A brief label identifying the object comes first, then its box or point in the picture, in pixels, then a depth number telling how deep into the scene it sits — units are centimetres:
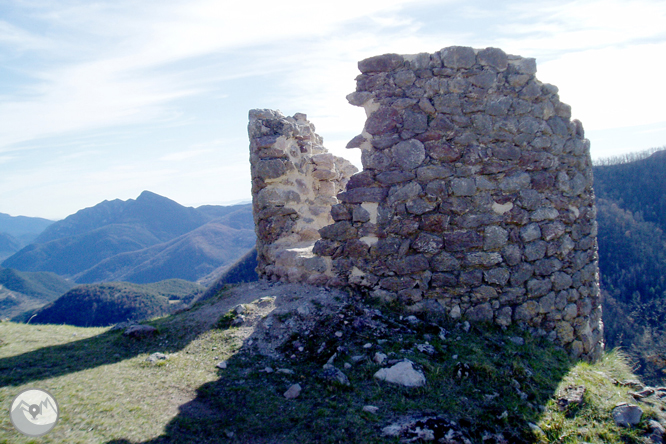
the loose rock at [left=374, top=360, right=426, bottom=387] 350
